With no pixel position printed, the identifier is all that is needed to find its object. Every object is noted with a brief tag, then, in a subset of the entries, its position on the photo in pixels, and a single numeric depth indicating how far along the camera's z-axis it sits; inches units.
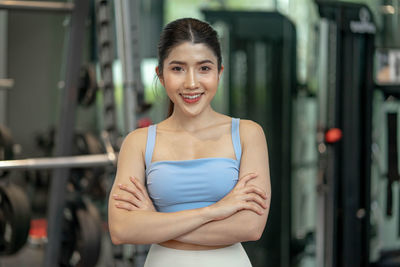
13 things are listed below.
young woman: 51.4
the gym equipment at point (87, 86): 140.6
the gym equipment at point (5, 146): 122.6
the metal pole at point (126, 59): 111.4
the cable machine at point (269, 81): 146.3
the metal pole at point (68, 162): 111.8
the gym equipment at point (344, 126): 135.1
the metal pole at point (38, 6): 118.7
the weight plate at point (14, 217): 117.4
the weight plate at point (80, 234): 126.6
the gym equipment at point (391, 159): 147.2
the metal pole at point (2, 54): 248.7
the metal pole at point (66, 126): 128.8
